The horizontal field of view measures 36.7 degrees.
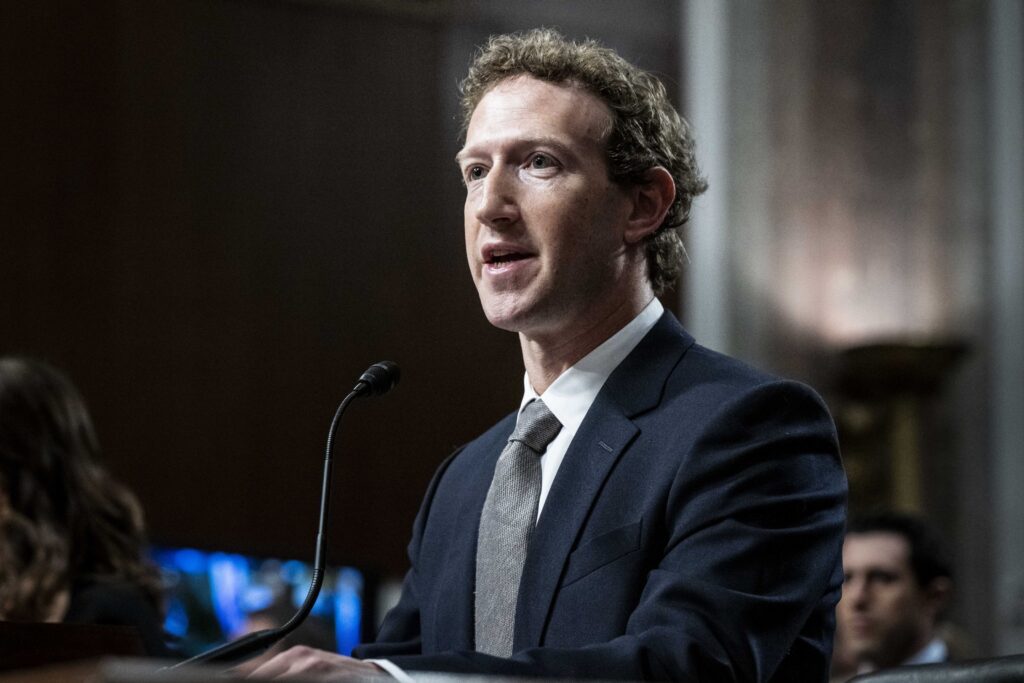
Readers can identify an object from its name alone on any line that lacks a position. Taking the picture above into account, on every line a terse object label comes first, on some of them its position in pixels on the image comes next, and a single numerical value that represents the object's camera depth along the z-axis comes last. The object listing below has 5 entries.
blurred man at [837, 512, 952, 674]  5.21
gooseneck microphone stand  2.10
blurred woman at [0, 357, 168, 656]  3.46
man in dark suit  2.01
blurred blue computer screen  6.07
